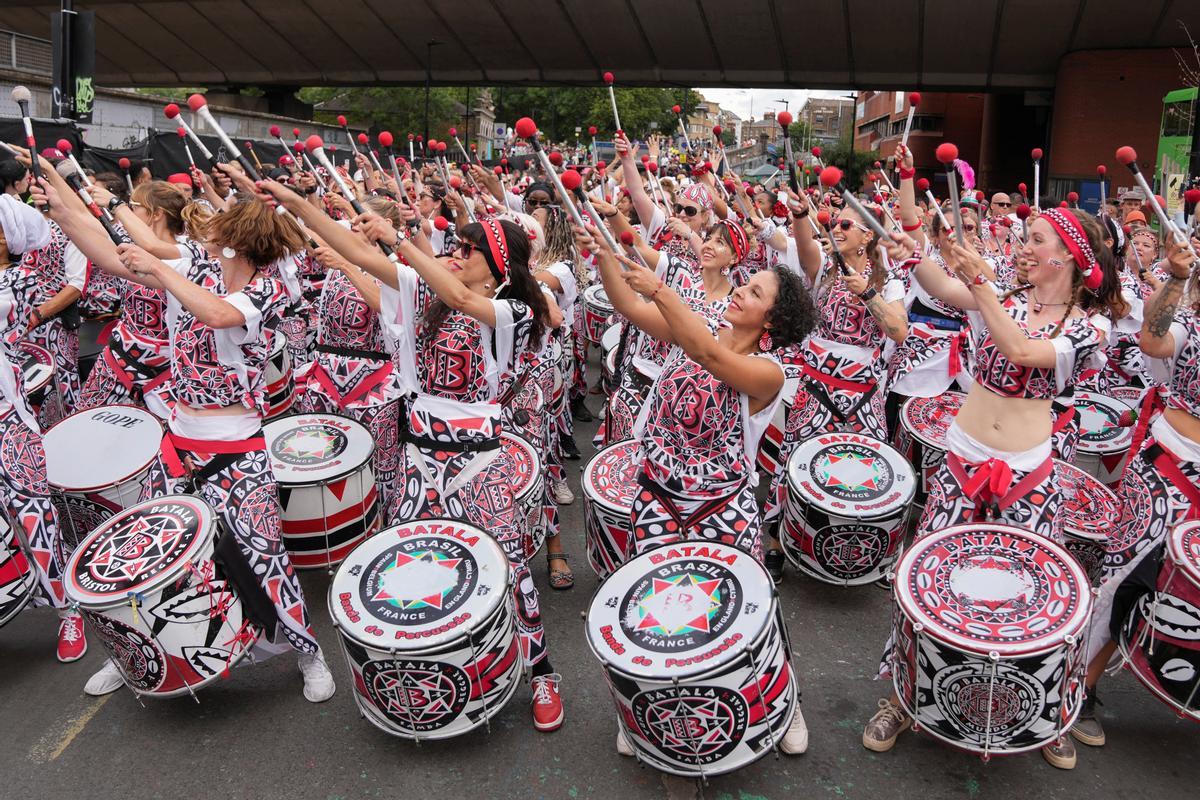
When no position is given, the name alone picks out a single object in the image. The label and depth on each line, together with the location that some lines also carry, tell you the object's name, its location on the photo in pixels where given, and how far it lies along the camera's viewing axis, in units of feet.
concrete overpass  70.18
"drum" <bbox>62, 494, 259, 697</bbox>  10.00
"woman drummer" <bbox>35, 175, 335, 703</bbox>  11.52
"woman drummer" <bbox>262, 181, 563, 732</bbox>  11.35
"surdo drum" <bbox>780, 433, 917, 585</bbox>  13.99
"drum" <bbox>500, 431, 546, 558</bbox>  12.30
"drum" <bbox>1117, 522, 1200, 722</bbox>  9.71
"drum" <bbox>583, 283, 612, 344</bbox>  26.96
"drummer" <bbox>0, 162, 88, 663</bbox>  11.84
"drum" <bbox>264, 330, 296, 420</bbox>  19.93
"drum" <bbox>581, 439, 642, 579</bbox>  13.14
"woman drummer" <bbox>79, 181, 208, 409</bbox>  15.31
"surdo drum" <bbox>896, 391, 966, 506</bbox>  17.19
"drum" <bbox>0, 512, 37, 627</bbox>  11.39
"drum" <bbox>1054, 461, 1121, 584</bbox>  13.15
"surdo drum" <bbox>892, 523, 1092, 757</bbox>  9.06
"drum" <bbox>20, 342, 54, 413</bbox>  16.05
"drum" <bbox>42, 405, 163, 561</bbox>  13.20
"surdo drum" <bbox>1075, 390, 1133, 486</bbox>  18.33
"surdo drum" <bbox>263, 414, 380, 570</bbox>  13.67
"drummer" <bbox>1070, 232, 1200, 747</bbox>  10.85
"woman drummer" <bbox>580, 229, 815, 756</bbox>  10.72
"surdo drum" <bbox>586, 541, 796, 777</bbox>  8.91
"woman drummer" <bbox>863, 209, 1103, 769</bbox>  10.62
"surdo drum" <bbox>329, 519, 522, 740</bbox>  9.52
